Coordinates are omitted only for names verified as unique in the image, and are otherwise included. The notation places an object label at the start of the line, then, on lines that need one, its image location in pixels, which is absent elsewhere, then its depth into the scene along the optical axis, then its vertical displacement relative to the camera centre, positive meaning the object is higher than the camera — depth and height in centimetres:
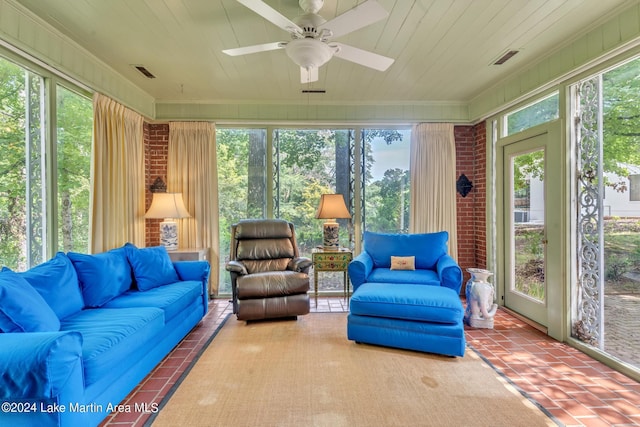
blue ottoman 254 -89
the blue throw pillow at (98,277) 242 -49
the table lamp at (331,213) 388 +1
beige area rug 183 -118
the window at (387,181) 449 +46
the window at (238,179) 438 +49
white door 297 -8
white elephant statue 323 -94
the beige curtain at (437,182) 429 +42
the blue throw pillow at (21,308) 164 -50
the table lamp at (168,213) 373 +3
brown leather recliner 326 -64
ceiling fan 174 +111
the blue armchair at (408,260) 312 -52
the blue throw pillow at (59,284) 205 -46
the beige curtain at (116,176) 309 +43
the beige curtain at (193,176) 419 +52
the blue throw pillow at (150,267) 293 -50
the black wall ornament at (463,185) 438 +38
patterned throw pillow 347 -55
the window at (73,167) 283 +46
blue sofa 139 -68
